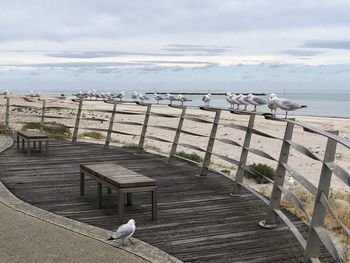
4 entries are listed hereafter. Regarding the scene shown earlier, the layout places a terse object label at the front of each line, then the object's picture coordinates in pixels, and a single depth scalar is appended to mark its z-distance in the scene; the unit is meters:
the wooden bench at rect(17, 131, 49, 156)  10.85
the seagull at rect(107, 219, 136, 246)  4.98
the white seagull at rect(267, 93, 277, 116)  11.95
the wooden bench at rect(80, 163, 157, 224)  5.94
